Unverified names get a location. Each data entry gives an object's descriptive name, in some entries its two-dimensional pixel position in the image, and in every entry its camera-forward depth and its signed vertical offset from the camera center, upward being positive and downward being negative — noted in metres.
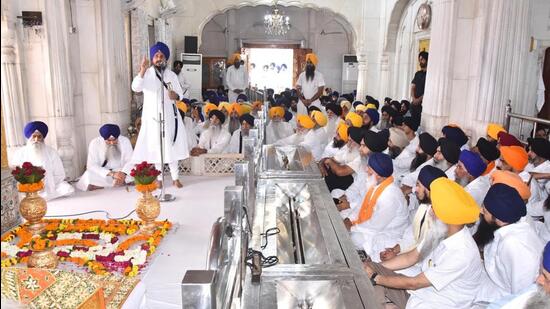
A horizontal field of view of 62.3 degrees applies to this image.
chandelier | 13.61 +1.47
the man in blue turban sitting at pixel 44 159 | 4.90 -0.98
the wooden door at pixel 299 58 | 15.49 +0.44
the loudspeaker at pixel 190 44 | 11.68 +0.66
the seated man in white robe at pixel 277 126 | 7.60 -0.92
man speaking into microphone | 5.02 -0.53
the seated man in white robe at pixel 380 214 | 3.30 -1.03
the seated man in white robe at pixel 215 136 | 6.71 -0.96
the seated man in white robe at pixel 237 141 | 6.73 -1.05
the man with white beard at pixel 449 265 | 2.35 -0.99
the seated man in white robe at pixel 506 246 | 2.38 -0.92
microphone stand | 5.01 -0.80
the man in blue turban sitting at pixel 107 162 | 5.55 -1.14
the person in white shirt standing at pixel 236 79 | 11.31 -0.21
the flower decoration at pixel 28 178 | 3.37 -0.80
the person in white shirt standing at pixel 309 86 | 9.37 -0.31
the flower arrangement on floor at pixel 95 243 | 3.39 -1.43
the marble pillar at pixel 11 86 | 4.95 -0.20
